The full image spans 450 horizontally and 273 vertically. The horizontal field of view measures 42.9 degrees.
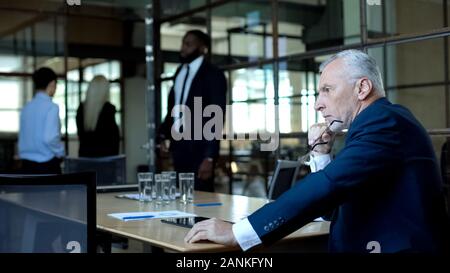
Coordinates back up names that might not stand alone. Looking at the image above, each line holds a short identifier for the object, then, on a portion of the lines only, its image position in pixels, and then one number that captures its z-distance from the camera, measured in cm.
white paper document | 225
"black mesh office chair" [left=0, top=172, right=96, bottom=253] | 176
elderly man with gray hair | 151
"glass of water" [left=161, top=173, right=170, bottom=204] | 282
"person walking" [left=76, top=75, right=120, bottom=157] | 487
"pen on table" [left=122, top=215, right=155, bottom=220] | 224
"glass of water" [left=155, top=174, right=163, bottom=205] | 282
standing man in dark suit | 405
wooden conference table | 173
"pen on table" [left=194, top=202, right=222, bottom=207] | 273
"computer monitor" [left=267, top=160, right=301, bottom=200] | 283
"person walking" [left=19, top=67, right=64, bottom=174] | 430
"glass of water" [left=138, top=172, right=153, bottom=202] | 282
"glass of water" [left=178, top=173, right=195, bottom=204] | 281
